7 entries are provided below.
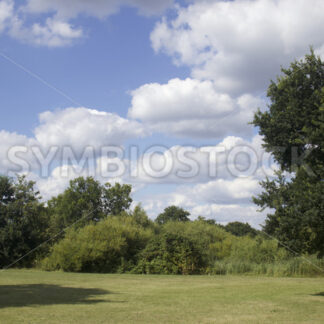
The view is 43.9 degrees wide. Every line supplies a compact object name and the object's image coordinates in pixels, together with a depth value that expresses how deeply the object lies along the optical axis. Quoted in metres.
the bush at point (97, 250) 24.66
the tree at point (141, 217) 33.62
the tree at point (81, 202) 45.27
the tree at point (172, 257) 24.33
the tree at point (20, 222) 28.86
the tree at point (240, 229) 74.81
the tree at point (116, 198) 48.06
